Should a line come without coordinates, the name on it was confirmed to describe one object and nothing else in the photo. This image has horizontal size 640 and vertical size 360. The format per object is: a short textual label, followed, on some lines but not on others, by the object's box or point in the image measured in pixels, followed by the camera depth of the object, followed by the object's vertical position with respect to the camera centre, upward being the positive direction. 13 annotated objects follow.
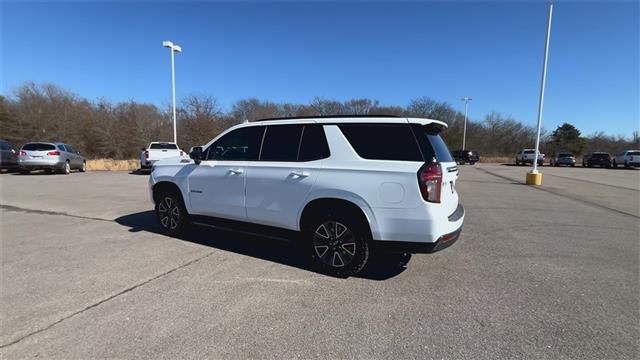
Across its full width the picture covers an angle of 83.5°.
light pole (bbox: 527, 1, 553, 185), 16.91 +2.62
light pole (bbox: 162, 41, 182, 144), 22.15 +6.07
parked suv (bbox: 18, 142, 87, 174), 17.86 -0.74
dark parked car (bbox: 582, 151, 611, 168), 42.34 -0.36
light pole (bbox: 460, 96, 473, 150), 60.35 +2.92
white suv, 4.02 -0.44
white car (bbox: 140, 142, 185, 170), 18.97 -0.39
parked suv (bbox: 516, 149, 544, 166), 46.56 -0.41
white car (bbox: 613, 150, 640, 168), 38.91 -0.16
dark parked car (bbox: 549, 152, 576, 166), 45.47 -0.45
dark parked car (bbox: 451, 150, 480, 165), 47.69 -0.37
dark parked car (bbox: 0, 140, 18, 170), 18.83 -0.82
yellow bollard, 17.62 -1.17
